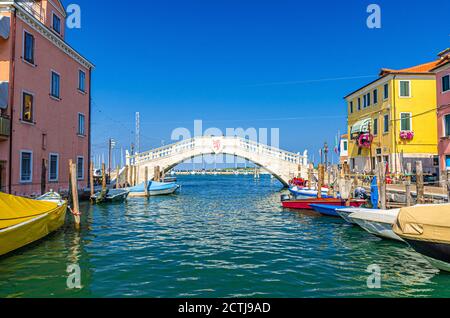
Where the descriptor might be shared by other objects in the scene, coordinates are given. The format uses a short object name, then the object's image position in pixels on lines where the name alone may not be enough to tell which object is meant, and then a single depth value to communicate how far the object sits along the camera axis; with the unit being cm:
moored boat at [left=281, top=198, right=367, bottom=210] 1430
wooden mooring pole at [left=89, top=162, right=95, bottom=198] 1802
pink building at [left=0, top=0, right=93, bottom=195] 1295
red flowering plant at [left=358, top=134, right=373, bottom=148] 2346
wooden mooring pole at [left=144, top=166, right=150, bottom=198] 2363
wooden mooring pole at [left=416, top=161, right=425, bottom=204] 1101
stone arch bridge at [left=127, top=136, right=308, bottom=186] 2991
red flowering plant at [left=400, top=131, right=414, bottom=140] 2046
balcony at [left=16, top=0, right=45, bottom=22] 1440
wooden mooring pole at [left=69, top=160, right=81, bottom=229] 1079
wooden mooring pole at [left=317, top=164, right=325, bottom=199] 1641
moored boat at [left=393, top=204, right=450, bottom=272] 591
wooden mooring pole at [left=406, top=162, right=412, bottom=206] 1126
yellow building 2059
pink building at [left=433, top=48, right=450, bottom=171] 1595
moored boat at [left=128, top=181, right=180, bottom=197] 2368
